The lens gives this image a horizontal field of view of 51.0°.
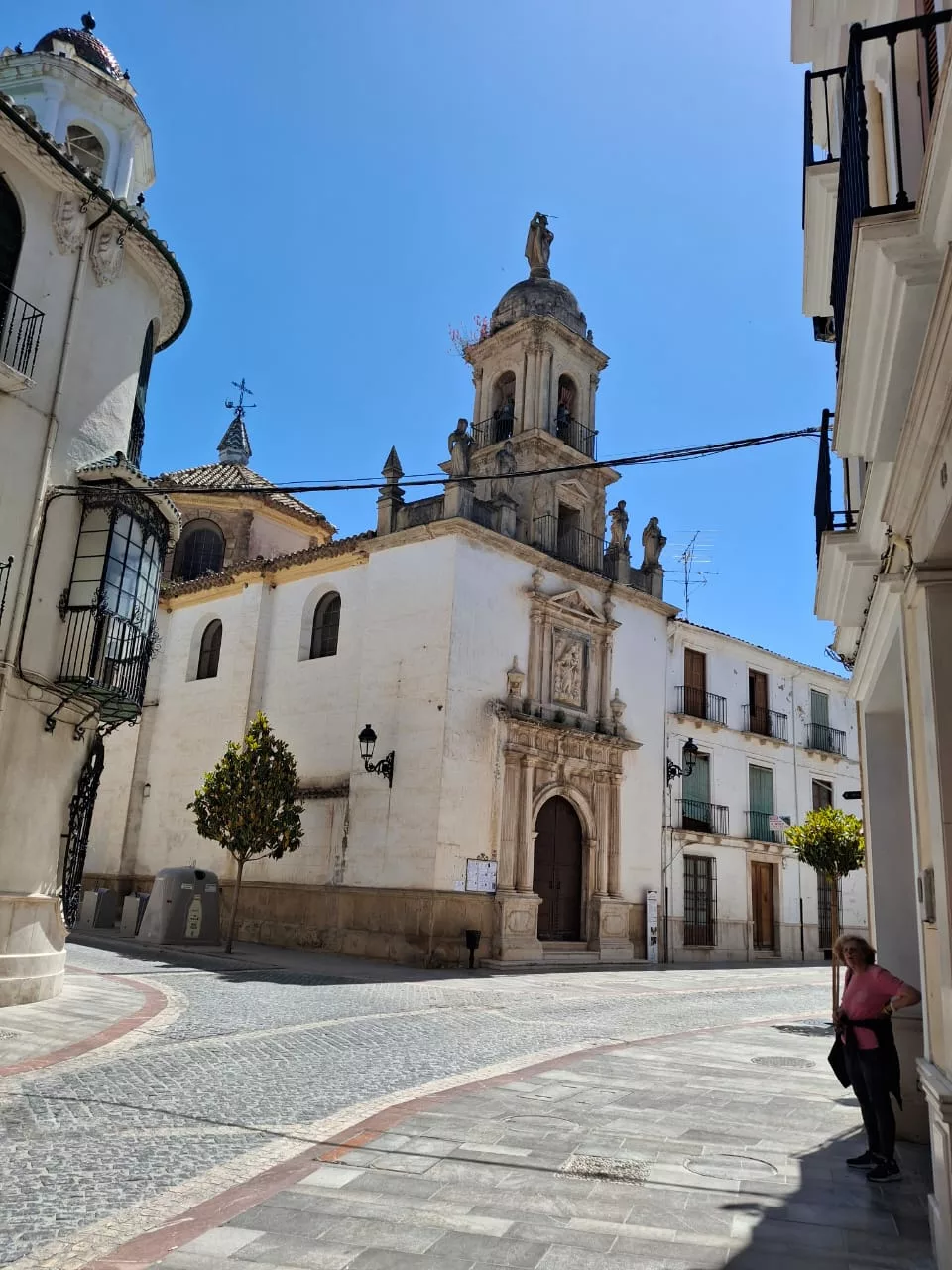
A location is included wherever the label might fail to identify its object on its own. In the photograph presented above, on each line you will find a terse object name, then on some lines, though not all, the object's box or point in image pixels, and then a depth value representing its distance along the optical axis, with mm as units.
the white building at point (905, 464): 3438
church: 19656
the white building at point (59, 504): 10406
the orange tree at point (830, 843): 14758
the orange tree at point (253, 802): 18031
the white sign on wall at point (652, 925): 22469
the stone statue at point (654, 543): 25781
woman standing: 5312
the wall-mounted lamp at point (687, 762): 23744
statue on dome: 26266
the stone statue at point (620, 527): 24672
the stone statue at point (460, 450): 22062
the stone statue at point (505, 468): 22234
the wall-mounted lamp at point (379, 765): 19750
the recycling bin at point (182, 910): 18672
